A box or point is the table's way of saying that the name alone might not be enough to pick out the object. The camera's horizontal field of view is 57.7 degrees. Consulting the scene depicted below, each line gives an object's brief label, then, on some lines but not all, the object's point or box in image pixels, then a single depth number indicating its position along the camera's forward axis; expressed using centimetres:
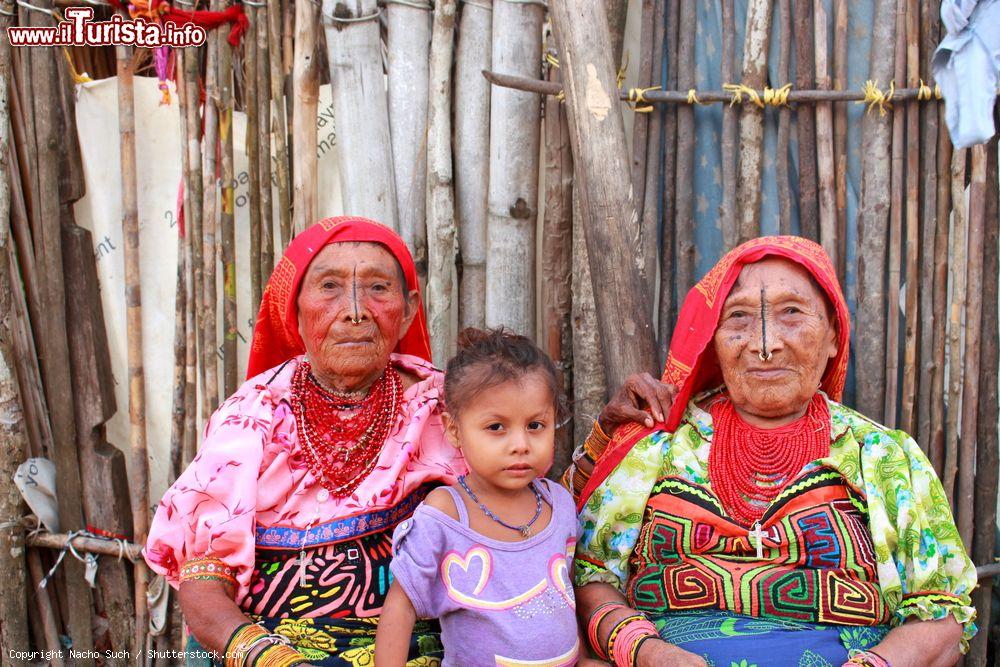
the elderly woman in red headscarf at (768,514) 231
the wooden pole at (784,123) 333
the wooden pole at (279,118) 374
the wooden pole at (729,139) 338
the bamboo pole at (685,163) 344
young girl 224
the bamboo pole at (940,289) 323
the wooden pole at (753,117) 334
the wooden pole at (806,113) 331
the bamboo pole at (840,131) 328
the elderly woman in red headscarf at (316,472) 248
